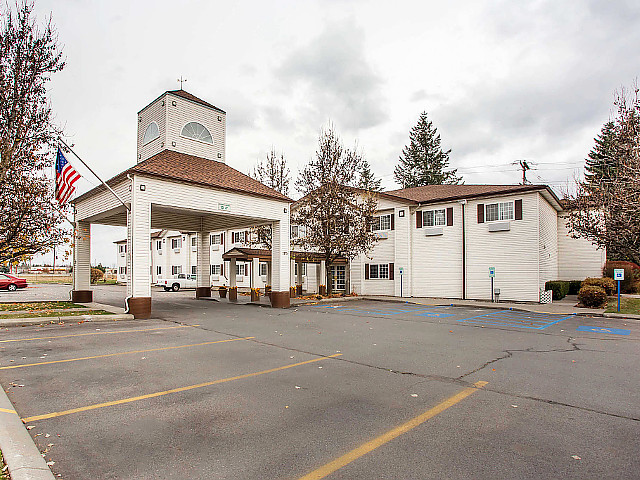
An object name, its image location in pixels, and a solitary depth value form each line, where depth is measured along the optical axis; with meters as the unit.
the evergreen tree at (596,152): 40.16
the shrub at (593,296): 19.30
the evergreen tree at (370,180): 58.97
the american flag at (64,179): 14.38
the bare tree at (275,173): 32.16
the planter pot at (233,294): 23.82
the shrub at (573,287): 27.69
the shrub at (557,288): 23.42
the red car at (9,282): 34.72
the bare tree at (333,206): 26.86
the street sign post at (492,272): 23.48
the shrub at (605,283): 23.83
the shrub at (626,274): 28.55
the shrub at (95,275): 52.91
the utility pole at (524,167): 39.84
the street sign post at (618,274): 17.68
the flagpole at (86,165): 14.53
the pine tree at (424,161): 53.66
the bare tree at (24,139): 14.59
